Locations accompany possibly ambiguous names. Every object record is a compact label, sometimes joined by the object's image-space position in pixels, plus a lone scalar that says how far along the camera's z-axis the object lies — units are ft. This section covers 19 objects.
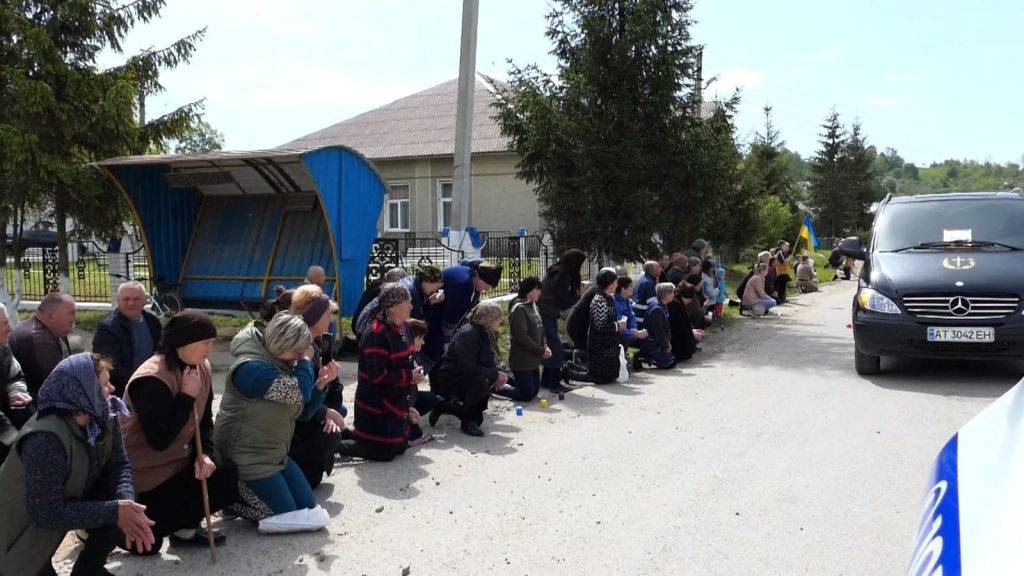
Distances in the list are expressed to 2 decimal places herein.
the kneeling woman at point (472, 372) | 25.67
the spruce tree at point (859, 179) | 187.83
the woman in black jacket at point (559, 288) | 34.45
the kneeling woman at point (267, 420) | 16.85
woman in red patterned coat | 22.16
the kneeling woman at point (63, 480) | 12.34
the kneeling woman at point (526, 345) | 29.53
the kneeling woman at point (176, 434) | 15.23
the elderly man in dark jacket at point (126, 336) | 20.81
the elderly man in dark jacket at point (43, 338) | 18.12
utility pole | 42.39
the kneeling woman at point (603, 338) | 33.53
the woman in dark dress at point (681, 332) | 39.24
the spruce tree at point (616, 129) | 49.14
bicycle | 43.70
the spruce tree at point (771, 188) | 88.89
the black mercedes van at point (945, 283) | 30.01
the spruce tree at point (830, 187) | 188.75
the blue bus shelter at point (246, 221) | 38.75
